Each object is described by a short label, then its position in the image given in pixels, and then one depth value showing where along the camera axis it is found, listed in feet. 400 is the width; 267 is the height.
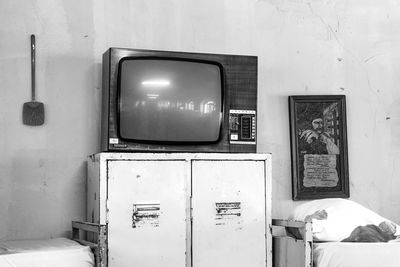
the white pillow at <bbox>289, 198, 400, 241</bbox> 10.71
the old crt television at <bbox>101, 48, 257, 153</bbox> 10.71
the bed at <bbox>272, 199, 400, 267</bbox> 10.14
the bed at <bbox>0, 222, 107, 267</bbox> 8.76
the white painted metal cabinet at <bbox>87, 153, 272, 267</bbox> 10.15
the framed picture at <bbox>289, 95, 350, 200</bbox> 12.86
